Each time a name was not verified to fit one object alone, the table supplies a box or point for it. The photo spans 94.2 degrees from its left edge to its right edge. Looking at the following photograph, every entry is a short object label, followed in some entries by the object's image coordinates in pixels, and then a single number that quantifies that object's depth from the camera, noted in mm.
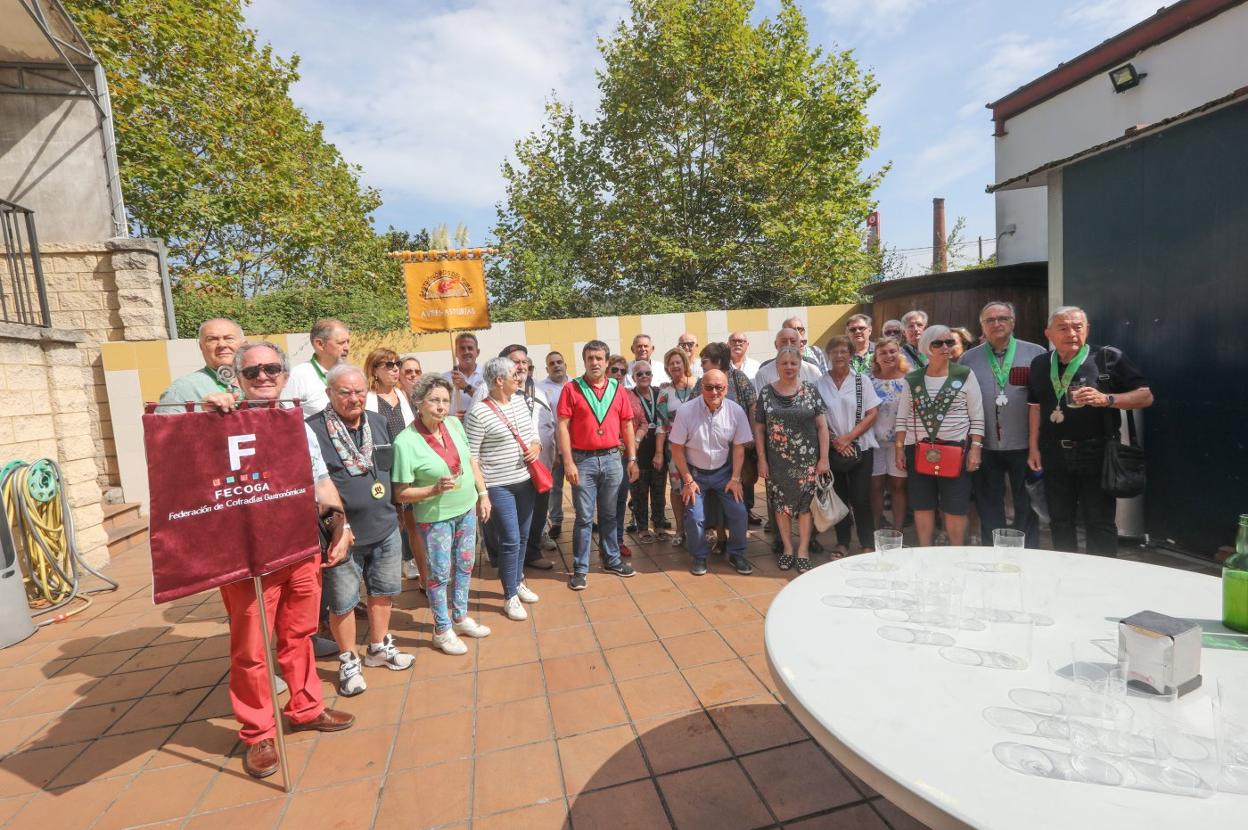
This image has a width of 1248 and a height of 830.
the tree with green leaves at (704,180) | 12344
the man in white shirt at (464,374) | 5211
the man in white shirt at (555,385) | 5016
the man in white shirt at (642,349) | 5008
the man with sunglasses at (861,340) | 4703
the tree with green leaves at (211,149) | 9570
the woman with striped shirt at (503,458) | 3641
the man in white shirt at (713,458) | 4191
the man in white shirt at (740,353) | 5047
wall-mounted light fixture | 9680
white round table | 984
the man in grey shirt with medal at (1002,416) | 3811
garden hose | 4180
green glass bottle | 1513
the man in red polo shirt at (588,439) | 4066
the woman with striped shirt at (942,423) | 3736
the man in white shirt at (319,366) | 3582
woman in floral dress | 4066
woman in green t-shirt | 3086
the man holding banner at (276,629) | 2338
